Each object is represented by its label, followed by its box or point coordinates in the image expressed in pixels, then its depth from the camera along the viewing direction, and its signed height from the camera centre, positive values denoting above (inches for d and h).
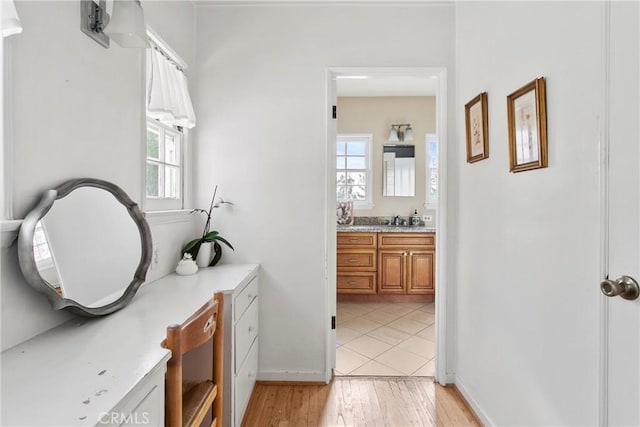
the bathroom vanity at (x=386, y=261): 144.6 -22.7
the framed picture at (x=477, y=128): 66.9 +19.8
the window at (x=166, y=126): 64.6 +21.1
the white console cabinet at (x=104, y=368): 25.1 -15.9
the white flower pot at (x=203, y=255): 78.5 -10.8
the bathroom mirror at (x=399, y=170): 165.8 +23.8
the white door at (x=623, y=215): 33.6 -0.2
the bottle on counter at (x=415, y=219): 162.7 -2.9
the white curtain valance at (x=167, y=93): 64.3 +26.9
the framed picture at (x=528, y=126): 48.3 +14.9
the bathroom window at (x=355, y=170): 168.7 +24.3
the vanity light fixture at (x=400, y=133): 163.9 +43.5
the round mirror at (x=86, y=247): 37.2 -4.9
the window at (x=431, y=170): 164.9 +23.8
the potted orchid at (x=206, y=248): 77.9 -8.9
